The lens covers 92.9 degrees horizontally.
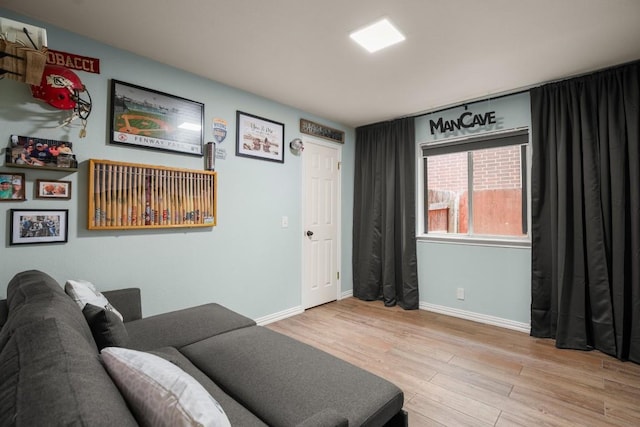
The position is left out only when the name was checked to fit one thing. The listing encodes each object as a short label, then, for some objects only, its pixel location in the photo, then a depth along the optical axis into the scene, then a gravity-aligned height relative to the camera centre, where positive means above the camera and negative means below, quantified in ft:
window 11.10 +1.21
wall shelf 6.24 +1.10
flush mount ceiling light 6.93 +4.35
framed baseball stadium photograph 7.76 +2.72
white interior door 12.88 -0.25
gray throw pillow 4.36 -1.60
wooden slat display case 7.36 +0.59
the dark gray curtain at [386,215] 13.05 +0.10
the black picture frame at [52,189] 6.64 +0.66
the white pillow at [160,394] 2.35 -1.48
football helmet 6.52 +2.81
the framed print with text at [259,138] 10.35 +2.88
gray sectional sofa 2.02 -2.33
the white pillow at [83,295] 5.52 -1.43
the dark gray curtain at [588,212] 8.48 +0.13
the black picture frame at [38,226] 6.37 -0.16
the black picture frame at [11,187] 6.24 +0.67
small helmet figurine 12.03 +2.88
